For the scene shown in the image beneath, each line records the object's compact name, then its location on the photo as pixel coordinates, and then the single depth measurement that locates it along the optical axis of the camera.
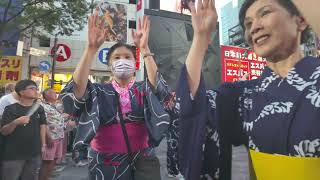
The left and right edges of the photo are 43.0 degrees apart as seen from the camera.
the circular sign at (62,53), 16.20
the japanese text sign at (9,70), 8.78
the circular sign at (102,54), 11.43
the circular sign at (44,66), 16.17
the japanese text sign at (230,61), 16.12
